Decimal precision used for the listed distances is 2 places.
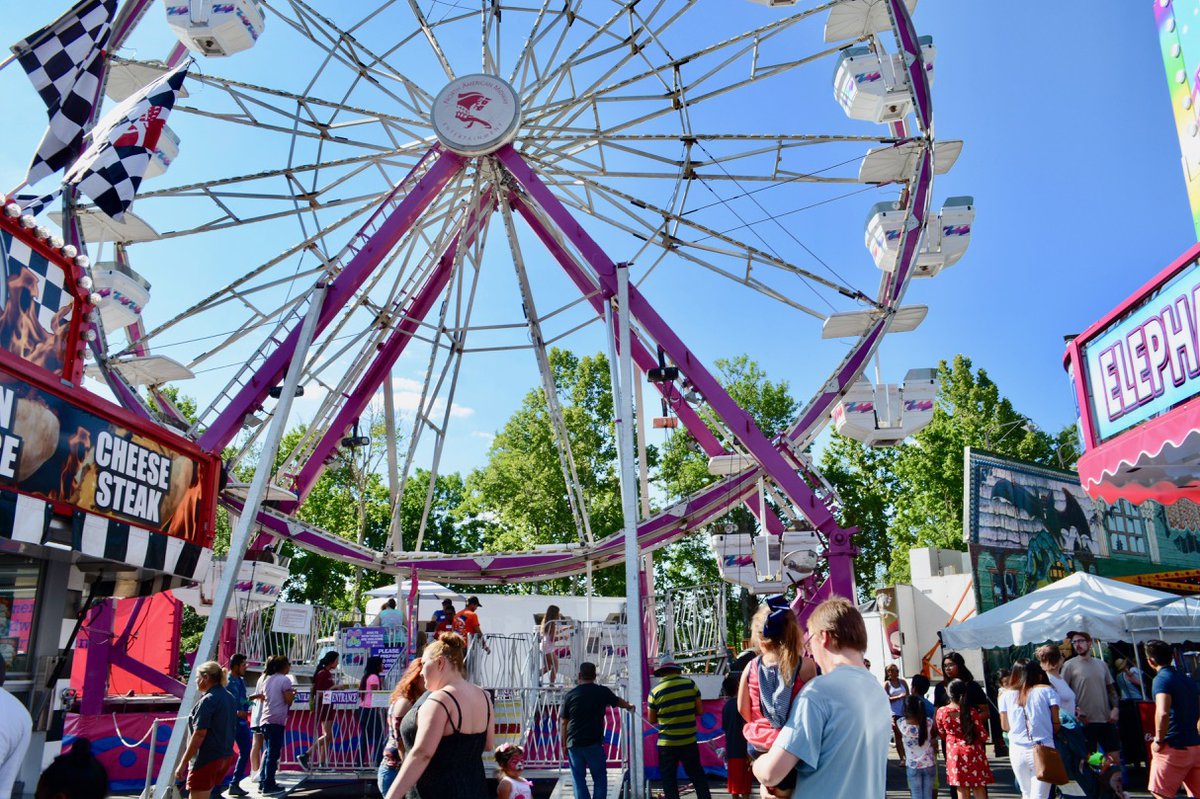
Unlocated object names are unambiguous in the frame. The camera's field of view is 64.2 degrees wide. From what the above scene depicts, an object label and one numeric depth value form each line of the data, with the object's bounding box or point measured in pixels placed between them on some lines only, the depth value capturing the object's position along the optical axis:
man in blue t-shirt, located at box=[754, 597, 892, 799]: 3.33
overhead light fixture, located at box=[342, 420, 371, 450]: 16.79
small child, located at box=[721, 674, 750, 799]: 9.26
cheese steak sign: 5.95
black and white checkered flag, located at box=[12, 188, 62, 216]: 7.82
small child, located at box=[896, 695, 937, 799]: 8.62
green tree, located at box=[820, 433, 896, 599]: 38.97
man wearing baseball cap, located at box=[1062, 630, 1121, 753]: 10.16
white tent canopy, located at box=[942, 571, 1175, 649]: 14.35
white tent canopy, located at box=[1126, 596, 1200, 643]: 14.48
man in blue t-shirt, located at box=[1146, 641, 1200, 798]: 7.11
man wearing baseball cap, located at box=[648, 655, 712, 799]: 8.93
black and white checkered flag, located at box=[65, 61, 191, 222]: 8.58
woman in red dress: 8.46
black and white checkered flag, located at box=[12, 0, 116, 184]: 8.59
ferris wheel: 13.22
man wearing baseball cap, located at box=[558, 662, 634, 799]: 8.82
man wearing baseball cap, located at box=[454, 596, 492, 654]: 12.16
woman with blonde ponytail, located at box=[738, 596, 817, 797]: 4.56
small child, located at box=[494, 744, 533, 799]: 6.95
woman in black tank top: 4.35
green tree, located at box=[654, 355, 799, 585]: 37.19
